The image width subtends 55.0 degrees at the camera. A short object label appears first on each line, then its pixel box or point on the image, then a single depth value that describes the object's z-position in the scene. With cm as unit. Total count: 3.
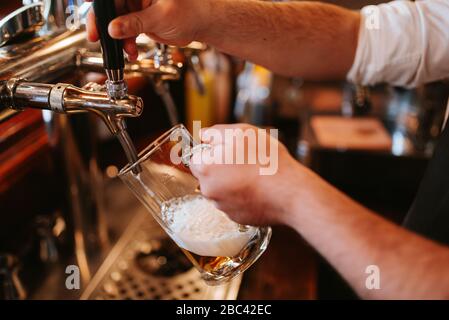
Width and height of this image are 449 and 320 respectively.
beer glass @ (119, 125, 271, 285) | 67
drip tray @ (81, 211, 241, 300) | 97
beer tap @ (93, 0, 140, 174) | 62
